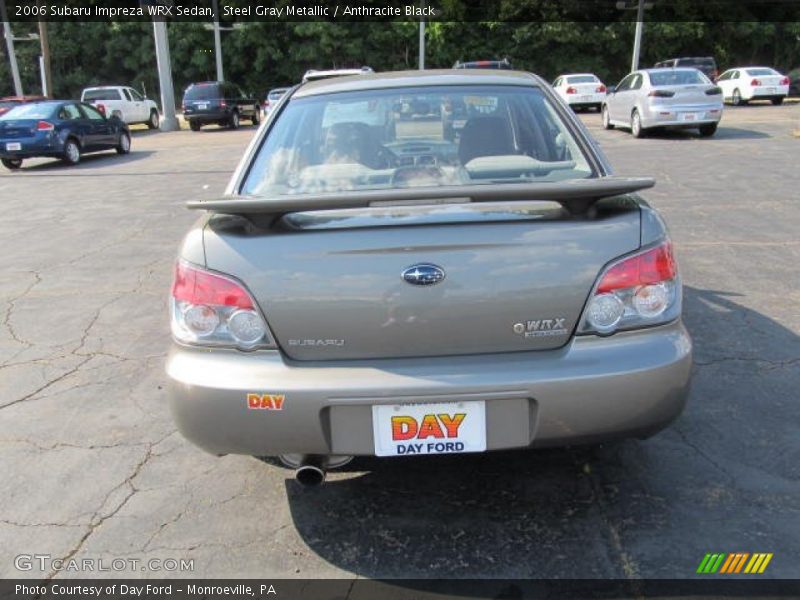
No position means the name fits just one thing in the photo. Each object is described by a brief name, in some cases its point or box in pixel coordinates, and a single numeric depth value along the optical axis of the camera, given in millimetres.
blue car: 14070
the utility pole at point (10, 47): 29848
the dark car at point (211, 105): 24312
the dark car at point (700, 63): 30984
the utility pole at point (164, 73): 25266
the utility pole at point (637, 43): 30078
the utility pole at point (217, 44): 38131
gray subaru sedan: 2234
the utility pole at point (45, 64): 29891
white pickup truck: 24719
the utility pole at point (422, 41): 36500
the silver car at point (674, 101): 14290
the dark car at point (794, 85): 32219
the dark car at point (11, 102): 20544
